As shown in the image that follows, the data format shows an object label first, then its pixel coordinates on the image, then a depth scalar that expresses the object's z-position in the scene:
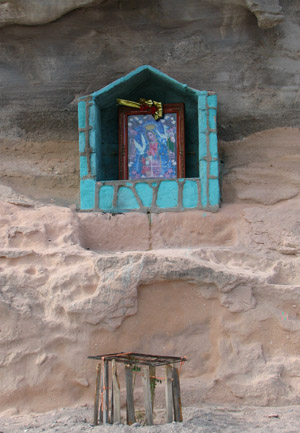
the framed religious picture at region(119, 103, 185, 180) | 6.84
